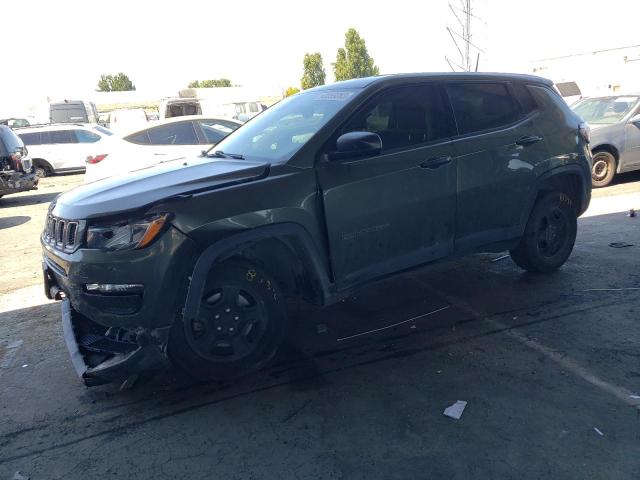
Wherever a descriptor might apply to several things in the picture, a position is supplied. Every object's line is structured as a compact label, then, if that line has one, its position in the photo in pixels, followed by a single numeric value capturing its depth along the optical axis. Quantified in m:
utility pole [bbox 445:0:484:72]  38.15
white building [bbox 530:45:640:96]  24.77
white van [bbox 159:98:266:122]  19.02
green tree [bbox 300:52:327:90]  71.26
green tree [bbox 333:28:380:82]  64.56
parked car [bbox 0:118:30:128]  29.67
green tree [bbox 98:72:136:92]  108.19
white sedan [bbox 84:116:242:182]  8.93
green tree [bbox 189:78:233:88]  104.62
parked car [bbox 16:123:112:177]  16.14
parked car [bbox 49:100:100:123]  24.27
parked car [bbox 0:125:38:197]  10.66
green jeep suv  3.02
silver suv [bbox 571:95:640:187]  9.57
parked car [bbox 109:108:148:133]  21.38
